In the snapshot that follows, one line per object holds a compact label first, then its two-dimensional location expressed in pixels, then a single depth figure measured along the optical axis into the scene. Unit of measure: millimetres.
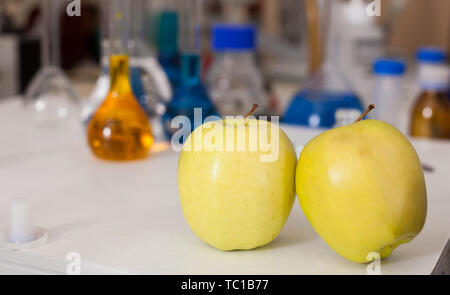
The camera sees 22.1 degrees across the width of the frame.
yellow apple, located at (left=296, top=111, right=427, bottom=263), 694
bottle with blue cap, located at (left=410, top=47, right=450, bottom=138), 1107
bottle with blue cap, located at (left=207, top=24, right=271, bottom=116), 1185
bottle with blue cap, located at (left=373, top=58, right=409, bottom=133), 1142
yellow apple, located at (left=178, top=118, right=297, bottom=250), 720
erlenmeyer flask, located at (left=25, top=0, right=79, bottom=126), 1126
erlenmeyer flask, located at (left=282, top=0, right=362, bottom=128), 1077
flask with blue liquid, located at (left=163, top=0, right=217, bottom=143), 1010
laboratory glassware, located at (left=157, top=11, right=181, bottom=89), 1300
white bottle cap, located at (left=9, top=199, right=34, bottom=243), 742
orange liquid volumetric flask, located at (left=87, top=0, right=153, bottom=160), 948
